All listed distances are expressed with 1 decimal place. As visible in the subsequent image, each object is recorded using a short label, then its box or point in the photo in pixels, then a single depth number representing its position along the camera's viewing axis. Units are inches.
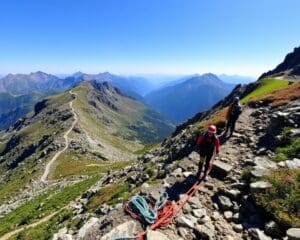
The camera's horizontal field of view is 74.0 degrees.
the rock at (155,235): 277.7
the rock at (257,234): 274.6
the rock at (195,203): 335.4
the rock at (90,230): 336.0
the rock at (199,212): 318.8
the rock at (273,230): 277.3
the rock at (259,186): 318.1
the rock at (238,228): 294.0
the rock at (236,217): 308.5
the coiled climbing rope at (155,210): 302.3
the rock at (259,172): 353.3
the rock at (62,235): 409.2
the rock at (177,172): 435.3
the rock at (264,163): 389.5
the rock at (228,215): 313.9
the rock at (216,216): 314.4
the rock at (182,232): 290.1
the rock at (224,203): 329.1
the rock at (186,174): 425.6
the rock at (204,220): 306.0
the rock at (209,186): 376.0
